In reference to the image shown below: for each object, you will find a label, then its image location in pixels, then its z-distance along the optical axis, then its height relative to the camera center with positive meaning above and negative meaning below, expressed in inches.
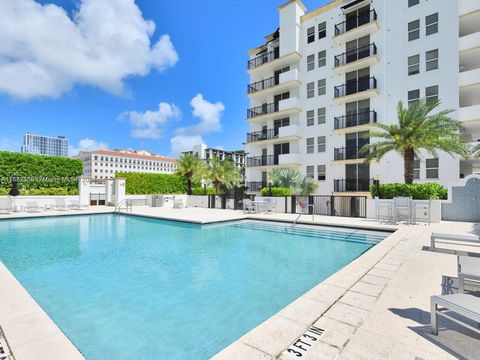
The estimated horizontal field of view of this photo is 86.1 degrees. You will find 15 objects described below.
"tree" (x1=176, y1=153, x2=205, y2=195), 1075.3 +93.5
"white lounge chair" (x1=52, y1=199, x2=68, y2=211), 740.2 -47.1
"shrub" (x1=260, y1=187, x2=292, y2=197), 695.1 -7.4
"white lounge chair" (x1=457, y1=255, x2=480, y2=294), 123.1 -39.4
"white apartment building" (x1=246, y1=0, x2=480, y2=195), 746.8 +377.3
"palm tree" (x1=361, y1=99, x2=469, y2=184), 517.0 +116.8
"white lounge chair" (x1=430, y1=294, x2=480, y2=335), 86.5 -41.1
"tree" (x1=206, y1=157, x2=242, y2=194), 1028.5 +68.7
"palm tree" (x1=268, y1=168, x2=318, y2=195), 761.0 +30.5
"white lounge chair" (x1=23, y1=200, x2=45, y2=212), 691.4 -52.9
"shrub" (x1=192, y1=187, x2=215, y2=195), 1126.4 -10.7
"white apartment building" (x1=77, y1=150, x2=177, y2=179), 4576.8 +492.7
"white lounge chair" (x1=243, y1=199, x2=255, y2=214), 657.0 -44.7
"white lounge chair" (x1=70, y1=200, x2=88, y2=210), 767.7 -55.8
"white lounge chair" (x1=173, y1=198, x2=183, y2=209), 882.1 -53.8
